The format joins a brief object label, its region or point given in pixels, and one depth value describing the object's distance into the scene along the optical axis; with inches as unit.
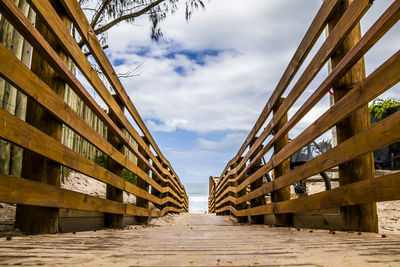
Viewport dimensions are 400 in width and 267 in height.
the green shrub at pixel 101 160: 296.8
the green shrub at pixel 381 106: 563.8
